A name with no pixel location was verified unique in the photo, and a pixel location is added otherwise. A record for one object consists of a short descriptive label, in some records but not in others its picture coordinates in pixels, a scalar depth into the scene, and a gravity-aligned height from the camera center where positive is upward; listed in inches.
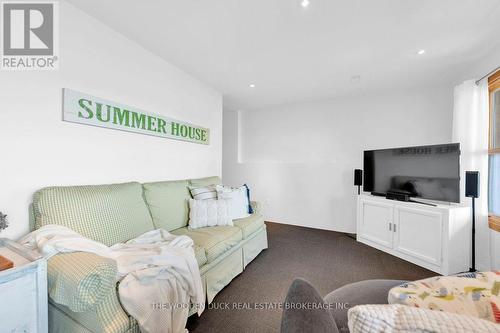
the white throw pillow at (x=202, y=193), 96.9 -13.6
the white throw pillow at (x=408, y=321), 15.5 -12.7
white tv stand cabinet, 88.5 -32.5
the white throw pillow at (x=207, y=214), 87.4 -21.5
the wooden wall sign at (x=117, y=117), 64.2 +18.5
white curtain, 89.0 +10.5
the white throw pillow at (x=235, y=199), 98.8 -17.3
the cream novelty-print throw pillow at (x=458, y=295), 20.2 -14.3
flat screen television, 95.2 -2.6
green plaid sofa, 38.8 -22.0
